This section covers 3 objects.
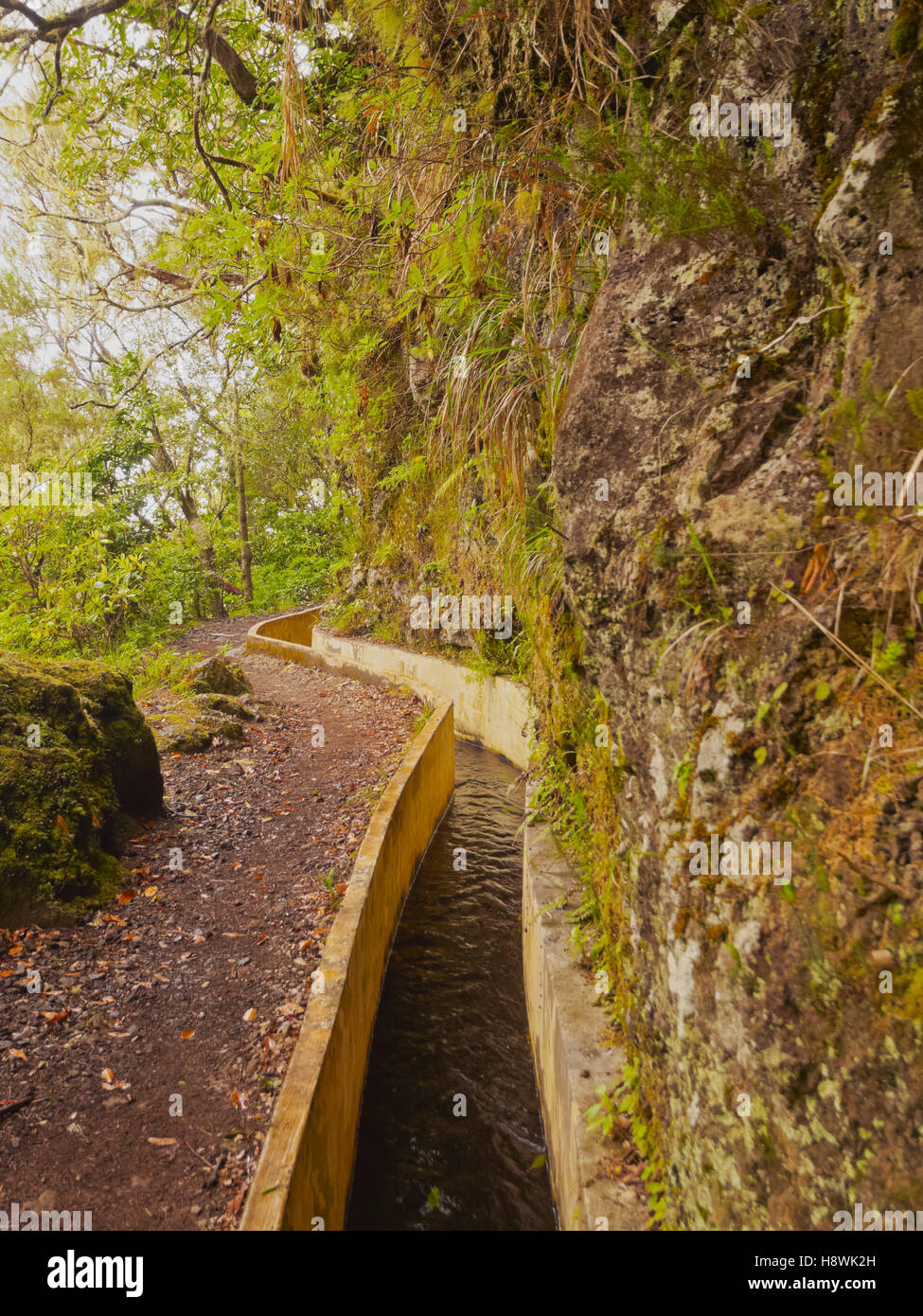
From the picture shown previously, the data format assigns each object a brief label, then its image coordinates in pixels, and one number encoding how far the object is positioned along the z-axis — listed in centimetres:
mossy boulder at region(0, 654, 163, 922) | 387
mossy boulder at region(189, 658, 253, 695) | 899
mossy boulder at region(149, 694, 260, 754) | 704
